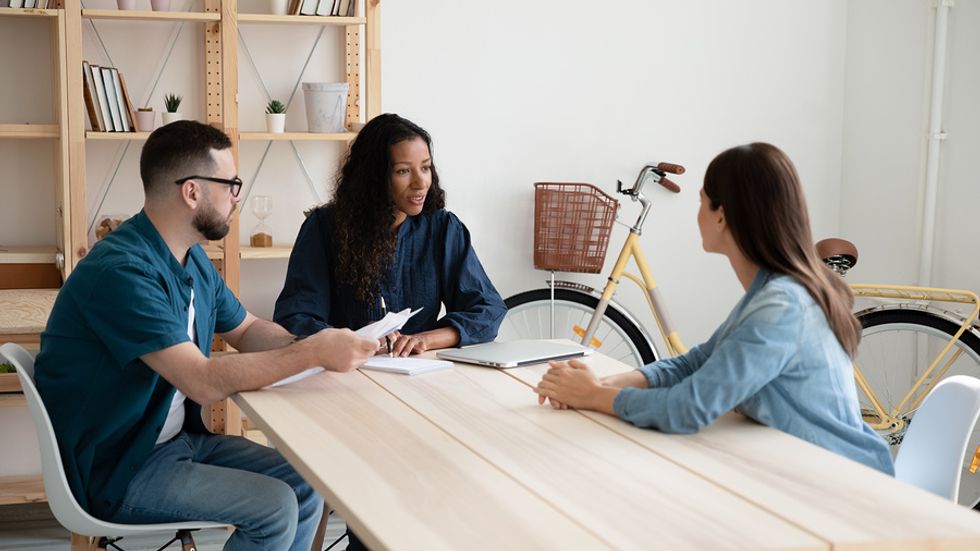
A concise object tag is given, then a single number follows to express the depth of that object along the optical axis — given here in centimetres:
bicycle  382
